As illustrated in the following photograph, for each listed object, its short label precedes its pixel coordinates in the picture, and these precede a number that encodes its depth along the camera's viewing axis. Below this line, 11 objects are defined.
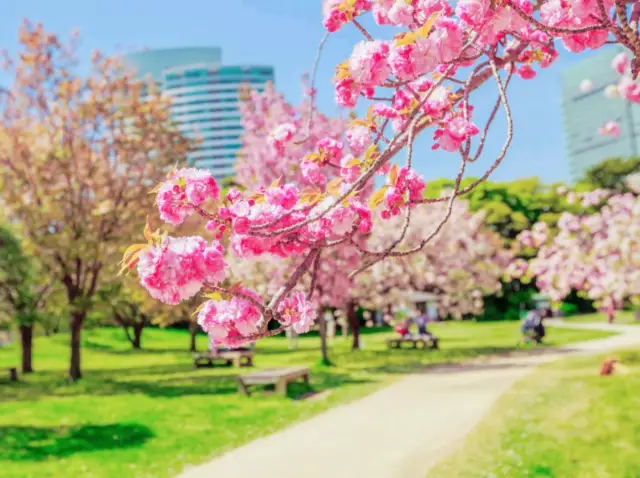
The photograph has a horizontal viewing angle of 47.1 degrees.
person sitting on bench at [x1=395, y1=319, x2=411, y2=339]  31.19
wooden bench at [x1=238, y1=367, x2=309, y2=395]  15.77
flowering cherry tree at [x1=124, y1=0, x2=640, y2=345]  3.70
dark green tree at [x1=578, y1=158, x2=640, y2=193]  74.38
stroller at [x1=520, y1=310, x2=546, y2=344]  29.45
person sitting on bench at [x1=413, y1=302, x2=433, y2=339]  30.65
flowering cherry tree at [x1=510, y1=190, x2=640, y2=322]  17.16
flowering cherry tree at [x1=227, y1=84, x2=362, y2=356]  24.22
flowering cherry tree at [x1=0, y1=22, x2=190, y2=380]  20.11
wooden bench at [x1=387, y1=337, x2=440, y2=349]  29.97
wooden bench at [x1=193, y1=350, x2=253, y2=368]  24.91
